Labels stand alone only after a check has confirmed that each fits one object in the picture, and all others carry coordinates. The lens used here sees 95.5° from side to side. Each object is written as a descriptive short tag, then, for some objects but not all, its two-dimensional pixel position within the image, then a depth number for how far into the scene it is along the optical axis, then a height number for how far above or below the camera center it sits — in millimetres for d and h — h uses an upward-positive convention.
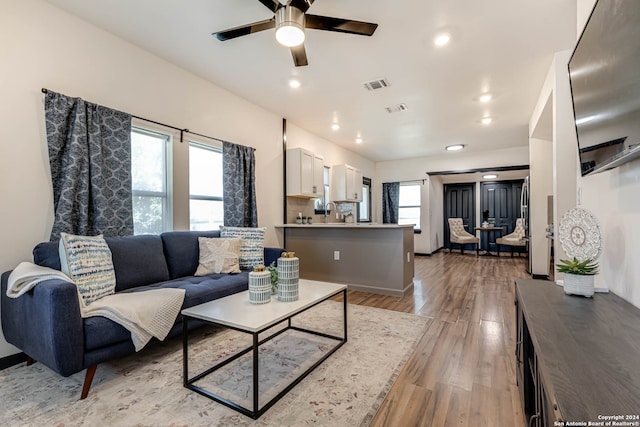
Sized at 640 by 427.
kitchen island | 3912 -583
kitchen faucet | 5922 +46
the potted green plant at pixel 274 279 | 2107 -469
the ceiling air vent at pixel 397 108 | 4273 +1598
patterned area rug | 1534 -1071
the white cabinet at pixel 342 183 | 5887 +633
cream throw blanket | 1738 -592
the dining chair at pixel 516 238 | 6953 -626
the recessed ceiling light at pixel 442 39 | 2623 +1611
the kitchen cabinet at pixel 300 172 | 4750 +697
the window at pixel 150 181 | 2951 +362
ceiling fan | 1950 +1337
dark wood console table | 642 -421
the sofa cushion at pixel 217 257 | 2994 -438
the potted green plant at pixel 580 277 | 1445 -322
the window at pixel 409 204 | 7909 +269
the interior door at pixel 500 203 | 8048 +279
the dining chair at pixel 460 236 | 7703 -612
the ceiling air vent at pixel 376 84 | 3520 +1611
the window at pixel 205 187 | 3537 +351
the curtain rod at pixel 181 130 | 2916 +962
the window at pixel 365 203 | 7523 +297
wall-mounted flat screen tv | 1031 +544
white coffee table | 1553 -603
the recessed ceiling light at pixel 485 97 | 3891 +1584
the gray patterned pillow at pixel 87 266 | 1955 -349
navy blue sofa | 1604 -610
